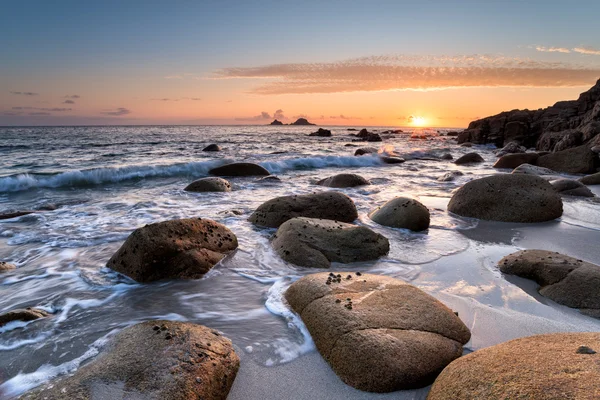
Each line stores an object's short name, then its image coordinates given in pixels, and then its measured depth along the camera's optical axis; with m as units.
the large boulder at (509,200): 6.67
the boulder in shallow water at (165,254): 4.29
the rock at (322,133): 50.99
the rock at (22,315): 3.21
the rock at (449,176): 12.14
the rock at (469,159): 18.34
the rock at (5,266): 4.50
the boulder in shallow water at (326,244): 4.73
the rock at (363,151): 22.03
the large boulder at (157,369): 2.17
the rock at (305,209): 6.57
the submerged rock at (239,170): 13.50
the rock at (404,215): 6.17
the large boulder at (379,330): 2.38
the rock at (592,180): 10.36
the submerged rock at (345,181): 10.78
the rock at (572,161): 13.12
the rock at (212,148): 23.59
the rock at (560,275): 3.35
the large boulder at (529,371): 1.66
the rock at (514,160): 15.11
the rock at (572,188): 8.60
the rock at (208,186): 10.05
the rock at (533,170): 12.90
